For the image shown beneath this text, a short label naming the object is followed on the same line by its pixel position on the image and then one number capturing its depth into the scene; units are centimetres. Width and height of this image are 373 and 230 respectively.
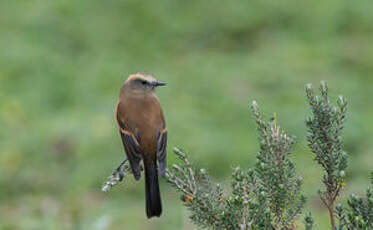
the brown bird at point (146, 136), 912
